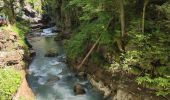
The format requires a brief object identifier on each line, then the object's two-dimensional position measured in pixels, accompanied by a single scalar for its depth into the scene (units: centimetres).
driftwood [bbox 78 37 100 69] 1002
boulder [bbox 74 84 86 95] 998
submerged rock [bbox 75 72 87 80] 1124
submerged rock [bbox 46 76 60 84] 1118
